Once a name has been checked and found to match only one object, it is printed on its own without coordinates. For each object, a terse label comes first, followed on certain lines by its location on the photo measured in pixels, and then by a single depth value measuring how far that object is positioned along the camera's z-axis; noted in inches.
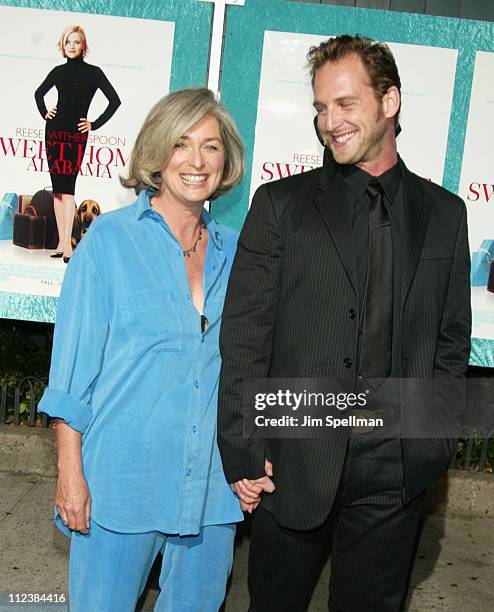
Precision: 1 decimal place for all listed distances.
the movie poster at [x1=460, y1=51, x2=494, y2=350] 146.5
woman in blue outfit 98.0
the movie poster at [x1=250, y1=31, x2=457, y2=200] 145.3
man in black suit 98.3
